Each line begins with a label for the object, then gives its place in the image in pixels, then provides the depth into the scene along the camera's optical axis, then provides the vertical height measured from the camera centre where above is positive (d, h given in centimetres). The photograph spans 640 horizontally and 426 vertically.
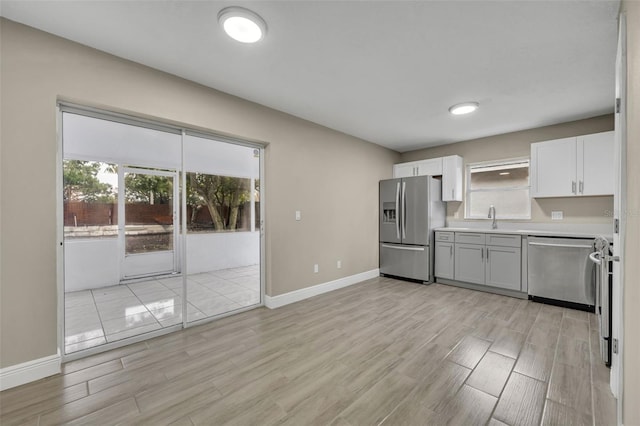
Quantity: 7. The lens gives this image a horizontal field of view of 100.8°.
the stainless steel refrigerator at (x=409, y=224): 451 -21
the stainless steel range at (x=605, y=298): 198 -65
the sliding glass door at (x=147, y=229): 295 -30
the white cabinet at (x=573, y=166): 340 +63
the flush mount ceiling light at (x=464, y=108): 320 +129
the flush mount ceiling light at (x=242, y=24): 175 +131
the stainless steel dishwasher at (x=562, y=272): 324 -77
